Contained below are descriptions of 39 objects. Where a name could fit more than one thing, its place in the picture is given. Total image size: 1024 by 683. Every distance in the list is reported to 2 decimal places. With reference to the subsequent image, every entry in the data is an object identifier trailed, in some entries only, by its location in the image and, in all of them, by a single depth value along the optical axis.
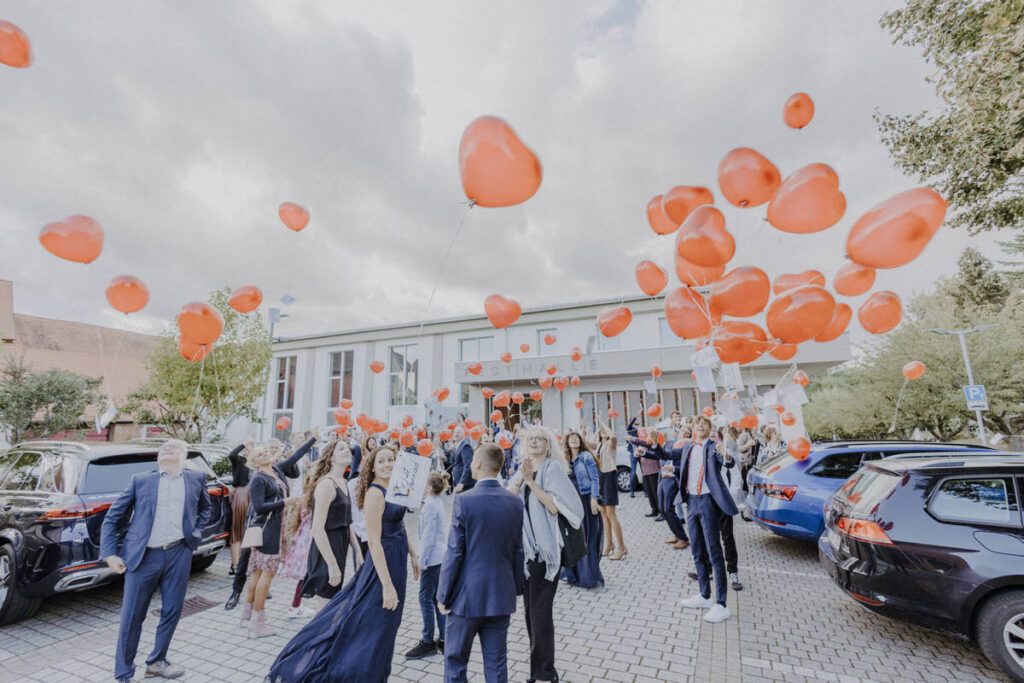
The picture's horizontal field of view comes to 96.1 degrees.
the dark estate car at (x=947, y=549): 3.31
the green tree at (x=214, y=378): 17.98
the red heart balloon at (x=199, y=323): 5.51
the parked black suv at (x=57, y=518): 4.19
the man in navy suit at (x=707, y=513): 4.54
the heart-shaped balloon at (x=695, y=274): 5.62
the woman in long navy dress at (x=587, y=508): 5.42
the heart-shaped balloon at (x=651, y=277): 6.64
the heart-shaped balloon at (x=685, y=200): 5.48
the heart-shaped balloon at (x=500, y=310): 7.34
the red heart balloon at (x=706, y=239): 4.59
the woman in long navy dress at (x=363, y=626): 2.86
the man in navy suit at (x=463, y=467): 9.44
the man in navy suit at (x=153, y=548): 3.39
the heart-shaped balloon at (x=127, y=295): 5.57
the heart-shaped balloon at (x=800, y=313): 4.66
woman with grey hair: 3.23
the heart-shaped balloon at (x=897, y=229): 3.95
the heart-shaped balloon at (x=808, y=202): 4.20
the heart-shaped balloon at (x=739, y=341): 5.94
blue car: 6.05
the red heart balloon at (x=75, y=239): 4.77
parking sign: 13.20
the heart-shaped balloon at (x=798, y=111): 4.96
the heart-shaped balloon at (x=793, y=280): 6.06
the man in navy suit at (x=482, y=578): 2.66
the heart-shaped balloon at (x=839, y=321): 6.26
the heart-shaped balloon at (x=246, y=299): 6.87
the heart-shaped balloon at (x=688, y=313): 5.87
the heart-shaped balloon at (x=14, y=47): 3.87
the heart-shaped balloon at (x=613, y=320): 6.92
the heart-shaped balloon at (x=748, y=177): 4.73
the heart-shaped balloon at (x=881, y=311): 6.37
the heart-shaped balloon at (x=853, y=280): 5.52
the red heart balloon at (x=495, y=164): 3.57
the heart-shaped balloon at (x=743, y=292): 4.89
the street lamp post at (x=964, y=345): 14.74
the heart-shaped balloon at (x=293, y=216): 6.32
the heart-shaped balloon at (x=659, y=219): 6.02
